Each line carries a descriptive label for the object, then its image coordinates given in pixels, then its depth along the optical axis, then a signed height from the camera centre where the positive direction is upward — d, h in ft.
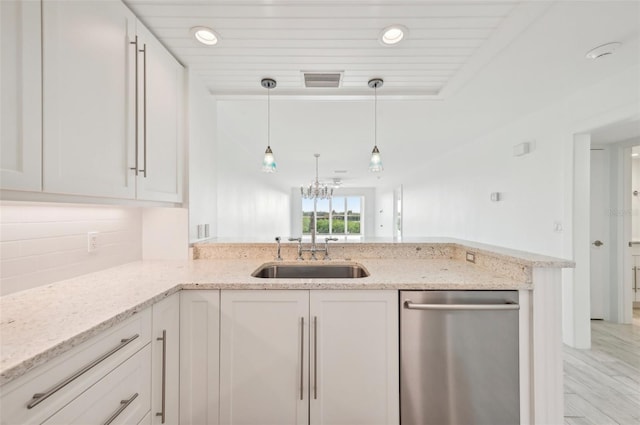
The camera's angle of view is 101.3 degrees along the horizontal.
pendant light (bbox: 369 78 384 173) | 6.89 +1.77
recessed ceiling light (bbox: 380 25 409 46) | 4.99 +3.48
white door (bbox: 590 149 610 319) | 10.38 -0.81
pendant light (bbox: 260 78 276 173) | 6.94 +1.58
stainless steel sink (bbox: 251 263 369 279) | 6.29 -1.44
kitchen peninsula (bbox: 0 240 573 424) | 2.50 -1.20
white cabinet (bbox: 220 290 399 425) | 4.31 -2.41
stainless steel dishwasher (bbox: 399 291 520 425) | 4.29 -2.42
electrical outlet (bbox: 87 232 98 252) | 4.87 -0.57
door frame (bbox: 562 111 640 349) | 8.24 -0.90
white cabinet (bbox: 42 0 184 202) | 3.25 +1.65
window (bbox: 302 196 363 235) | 36.19 -0.48
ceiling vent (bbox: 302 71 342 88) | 6.58 +3.44
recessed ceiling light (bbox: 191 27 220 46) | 5.06 +3.50
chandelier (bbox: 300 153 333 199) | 10.38 +0.83
